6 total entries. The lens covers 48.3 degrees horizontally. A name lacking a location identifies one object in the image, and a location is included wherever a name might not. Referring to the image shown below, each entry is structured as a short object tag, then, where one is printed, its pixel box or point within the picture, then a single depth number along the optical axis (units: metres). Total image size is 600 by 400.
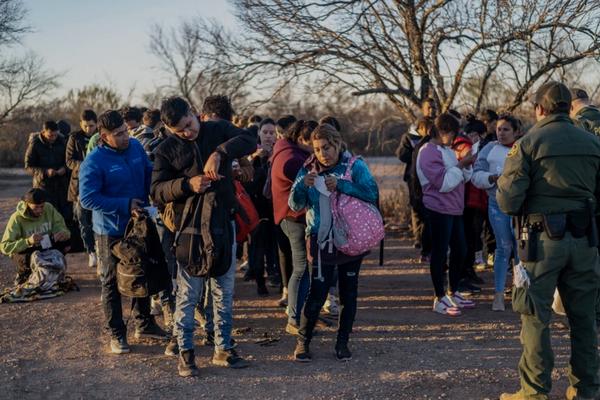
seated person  7.55
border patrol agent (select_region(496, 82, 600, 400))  4.29
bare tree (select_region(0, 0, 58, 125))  24.97
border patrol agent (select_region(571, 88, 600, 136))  6.04
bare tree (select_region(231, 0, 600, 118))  8.64
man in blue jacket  5.47
